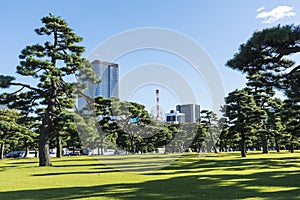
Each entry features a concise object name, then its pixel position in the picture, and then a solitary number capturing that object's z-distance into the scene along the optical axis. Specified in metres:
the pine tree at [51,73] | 17.27
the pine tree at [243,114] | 29.91
